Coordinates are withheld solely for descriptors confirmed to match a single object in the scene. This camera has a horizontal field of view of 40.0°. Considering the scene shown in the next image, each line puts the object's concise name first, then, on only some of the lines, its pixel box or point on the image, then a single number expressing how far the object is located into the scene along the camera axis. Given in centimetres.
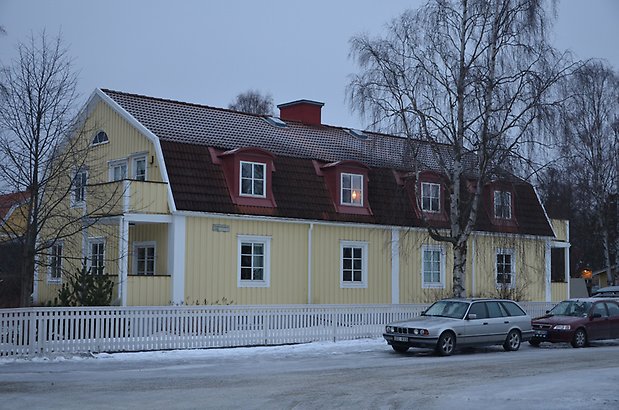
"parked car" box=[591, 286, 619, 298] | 3228
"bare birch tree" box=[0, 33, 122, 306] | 2186
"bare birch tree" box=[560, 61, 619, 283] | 4009
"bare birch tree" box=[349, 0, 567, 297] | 2600
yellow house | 2706
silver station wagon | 2081
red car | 2370
